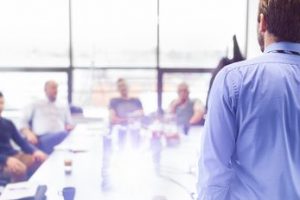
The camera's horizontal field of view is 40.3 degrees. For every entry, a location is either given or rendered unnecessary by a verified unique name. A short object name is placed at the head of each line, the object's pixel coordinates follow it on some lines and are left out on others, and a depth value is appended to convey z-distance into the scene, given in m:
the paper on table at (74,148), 3.21
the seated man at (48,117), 4.88
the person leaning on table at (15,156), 3.61
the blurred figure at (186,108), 5.08
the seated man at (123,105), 5.34
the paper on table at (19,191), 2.13
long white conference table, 2.17
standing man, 1.06
